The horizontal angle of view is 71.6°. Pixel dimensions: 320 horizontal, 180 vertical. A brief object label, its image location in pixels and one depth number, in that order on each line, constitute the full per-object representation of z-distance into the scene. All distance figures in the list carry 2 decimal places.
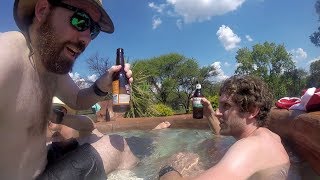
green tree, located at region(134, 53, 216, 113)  33.05
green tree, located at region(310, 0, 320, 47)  29.09
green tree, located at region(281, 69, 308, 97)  36.63
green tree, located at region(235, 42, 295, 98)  38.16
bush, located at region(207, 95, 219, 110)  7.53
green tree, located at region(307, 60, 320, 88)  33.98
